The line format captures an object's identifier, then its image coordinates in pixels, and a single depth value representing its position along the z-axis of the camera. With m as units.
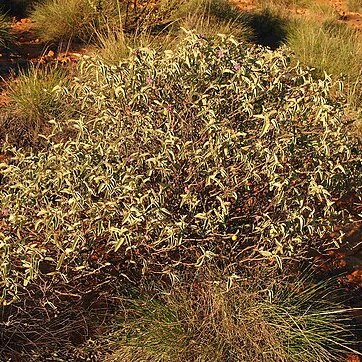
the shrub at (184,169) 2.89
